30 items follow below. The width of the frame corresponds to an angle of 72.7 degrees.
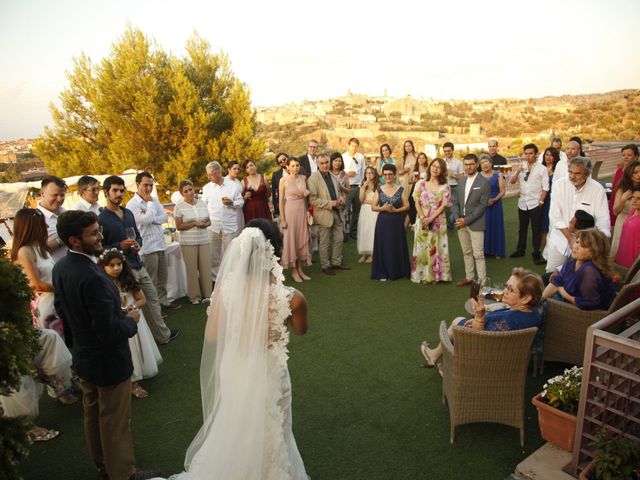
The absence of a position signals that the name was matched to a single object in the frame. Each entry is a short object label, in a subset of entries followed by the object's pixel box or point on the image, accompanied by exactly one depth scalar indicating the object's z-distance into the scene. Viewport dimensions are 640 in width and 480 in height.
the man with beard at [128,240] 4.35
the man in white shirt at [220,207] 6.49
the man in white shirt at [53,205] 4.08
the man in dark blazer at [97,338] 2.44
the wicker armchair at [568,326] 3.52
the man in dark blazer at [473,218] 5.80
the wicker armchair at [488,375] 2.80
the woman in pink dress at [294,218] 6.80
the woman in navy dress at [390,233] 6.54
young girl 3.78
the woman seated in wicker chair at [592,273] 3.54
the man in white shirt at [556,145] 7.15
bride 2.32
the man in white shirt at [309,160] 8.17
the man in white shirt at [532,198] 7.09
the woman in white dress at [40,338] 3.32
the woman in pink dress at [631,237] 4.41
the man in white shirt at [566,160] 6.32
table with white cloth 6.27
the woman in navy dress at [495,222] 7.20
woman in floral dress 6.12
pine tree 16.50
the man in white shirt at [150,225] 5.13
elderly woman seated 3.11
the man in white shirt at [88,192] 4.46
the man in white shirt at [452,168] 8.45
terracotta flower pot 2.67
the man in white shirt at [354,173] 9.12
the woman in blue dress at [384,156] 8.37
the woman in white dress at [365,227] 7.45
